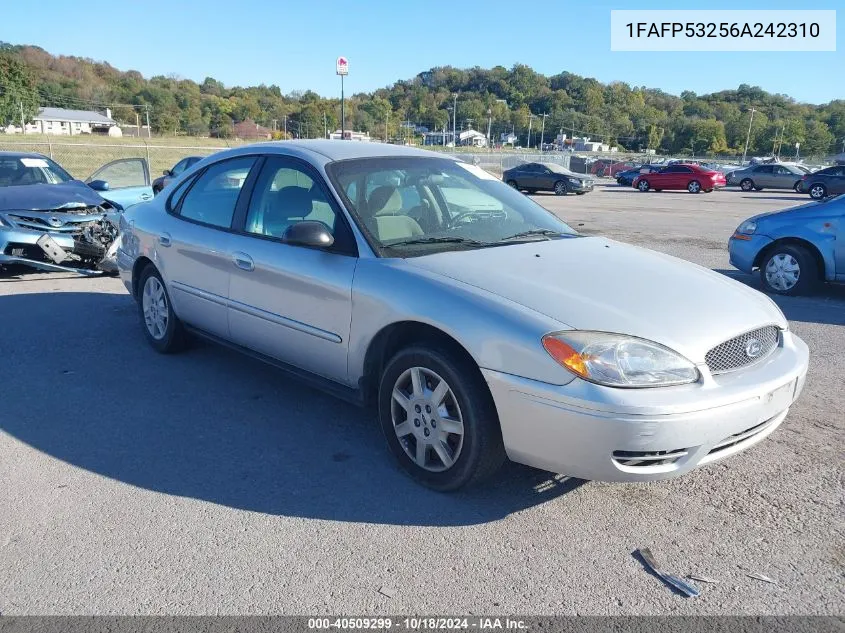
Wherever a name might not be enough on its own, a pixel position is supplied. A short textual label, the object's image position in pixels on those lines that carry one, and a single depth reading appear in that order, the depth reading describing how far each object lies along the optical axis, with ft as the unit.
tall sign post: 79.36
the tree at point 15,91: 233.35
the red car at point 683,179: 111.17
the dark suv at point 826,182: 98.27
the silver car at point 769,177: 115.14
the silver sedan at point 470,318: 9.35
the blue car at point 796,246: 25.36
